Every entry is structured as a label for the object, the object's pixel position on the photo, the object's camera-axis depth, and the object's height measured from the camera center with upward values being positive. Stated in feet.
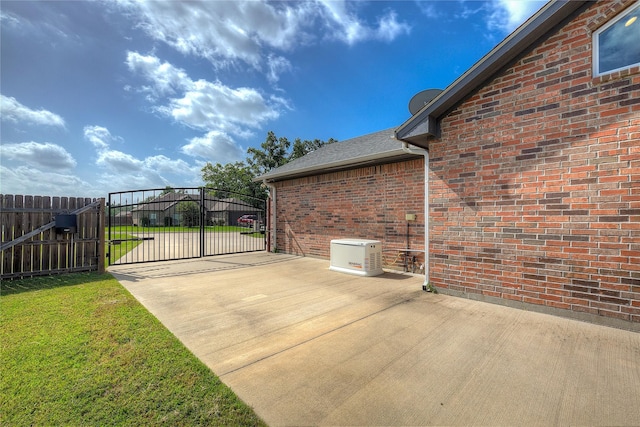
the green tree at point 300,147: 119.96 +32.60
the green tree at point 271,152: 118.42 +29.72
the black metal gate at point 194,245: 24.58 -4.64
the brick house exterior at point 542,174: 10.79 +2.05
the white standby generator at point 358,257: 20.47 -3.18
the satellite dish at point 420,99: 21.09 +9.62
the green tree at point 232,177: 127.65 +21.92
